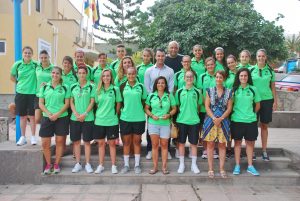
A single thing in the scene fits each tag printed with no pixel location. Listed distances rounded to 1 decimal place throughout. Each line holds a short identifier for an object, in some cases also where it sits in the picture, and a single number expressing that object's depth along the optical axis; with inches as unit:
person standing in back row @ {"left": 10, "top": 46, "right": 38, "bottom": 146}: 176.4
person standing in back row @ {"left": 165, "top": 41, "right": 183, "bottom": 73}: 183.3
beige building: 380.3
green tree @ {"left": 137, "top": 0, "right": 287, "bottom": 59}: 465.0
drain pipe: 470.6
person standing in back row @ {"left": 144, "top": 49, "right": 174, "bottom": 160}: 173.4
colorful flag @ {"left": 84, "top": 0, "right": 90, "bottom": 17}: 671.2
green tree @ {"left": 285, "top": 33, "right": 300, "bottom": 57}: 1456.3
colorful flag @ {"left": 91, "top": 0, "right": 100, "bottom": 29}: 709.6
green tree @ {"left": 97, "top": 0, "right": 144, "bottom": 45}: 929.2
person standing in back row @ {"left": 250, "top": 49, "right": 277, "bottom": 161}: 171.2
